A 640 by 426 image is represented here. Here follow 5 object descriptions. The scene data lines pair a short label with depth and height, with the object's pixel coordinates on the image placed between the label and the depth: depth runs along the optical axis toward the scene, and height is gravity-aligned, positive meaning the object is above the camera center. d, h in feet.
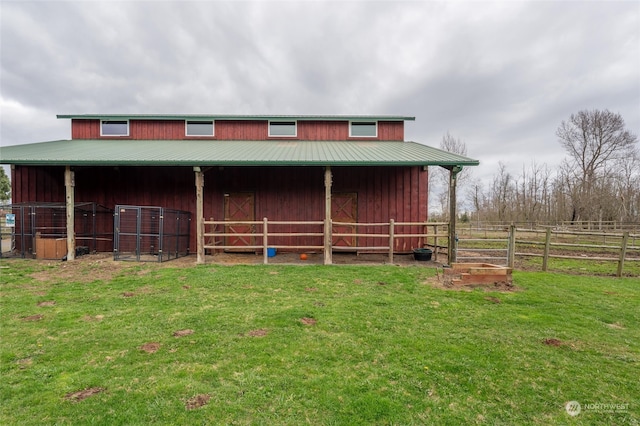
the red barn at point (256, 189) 37.83 +2.97
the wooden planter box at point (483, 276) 22.36 -4.78
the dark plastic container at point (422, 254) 32.65 -4.58
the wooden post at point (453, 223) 29.48 -1.05
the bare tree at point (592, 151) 99.66 +23.25
